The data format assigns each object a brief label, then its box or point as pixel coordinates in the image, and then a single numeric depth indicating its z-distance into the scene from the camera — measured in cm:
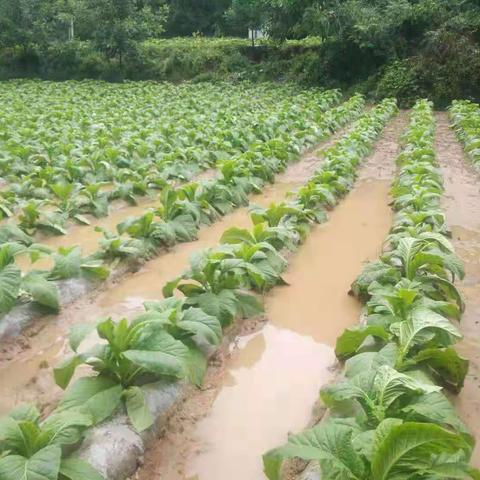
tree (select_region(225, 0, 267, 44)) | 2439
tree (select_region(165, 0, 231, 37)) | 3775
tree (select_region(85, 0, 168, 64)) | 2473
